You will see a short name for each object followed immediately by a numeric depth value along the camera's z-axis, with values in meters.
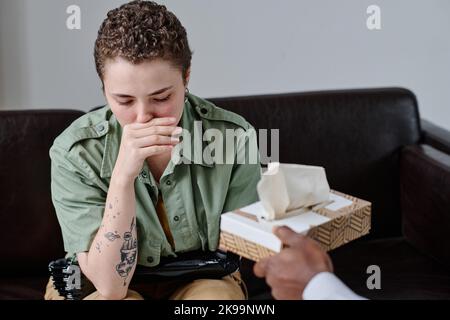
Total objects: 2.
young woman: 1.42
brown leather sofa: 2.01
